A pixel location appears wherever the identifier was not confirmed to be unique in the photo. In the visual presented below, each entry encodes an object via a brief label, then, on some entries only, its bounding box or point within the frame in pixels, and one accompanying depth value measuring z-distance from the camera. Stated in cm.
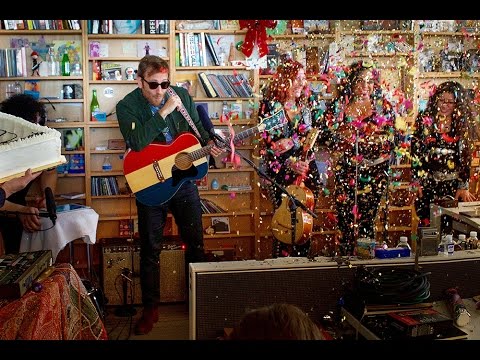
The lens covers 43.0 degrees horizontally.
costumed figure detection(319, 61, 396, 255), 459
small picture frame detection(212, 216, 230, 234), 523
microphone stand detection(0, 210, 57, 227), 263
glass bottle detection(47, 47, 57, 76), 486
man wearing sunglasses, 393
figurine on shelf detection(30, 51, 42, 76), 482
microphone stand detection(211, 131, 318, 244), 399
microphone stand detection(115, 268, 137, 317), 423
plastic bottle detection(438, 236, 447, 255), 256
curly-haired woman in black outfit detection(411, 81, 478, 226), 476
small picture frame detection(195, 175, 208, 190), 517
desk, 363
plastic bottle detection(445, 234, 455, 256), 255
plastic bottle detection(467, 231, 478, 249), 283
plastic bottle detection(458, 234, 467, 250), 289
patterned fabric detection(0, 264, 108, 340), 216
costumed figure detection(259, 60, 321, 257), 435
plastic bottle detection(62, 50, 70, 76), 486
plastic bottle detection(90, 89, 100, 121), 497
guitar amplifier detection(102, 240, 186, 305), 432
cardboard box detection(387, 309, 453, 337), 207
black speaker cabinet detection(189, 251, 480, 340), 220
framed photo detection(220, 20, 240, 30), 510
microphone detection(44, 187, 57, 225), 262
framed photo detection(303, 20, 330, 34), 524
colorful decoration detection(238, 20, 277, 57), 505
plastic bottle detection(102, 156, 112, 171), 501
